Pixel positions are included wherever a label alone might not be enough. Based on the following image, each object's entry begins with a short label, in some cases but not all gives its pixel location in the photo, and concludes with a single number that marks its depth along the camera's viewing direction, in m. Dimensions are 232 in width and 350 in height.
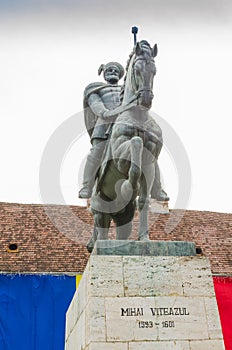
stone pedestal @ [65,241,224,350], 4.29
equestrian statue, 5.11
